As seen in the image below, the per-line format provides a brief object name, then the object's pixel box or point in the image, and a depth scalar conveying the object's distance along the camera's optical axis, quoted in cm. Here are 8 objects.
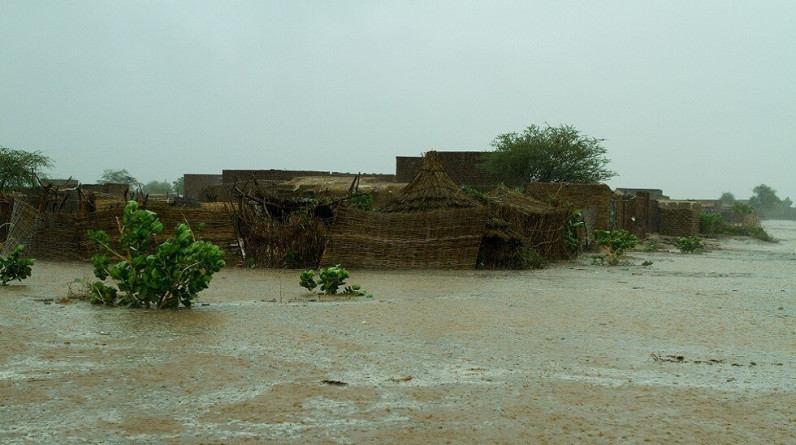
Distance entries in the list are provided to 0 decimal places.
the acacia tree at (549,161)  2698
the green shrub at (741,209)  4209
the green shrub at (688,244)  2086
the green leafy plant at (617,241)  1711
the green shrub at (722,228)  3175
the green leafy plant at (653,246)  2127
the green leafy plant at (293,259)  1391
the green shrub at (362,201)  1580
